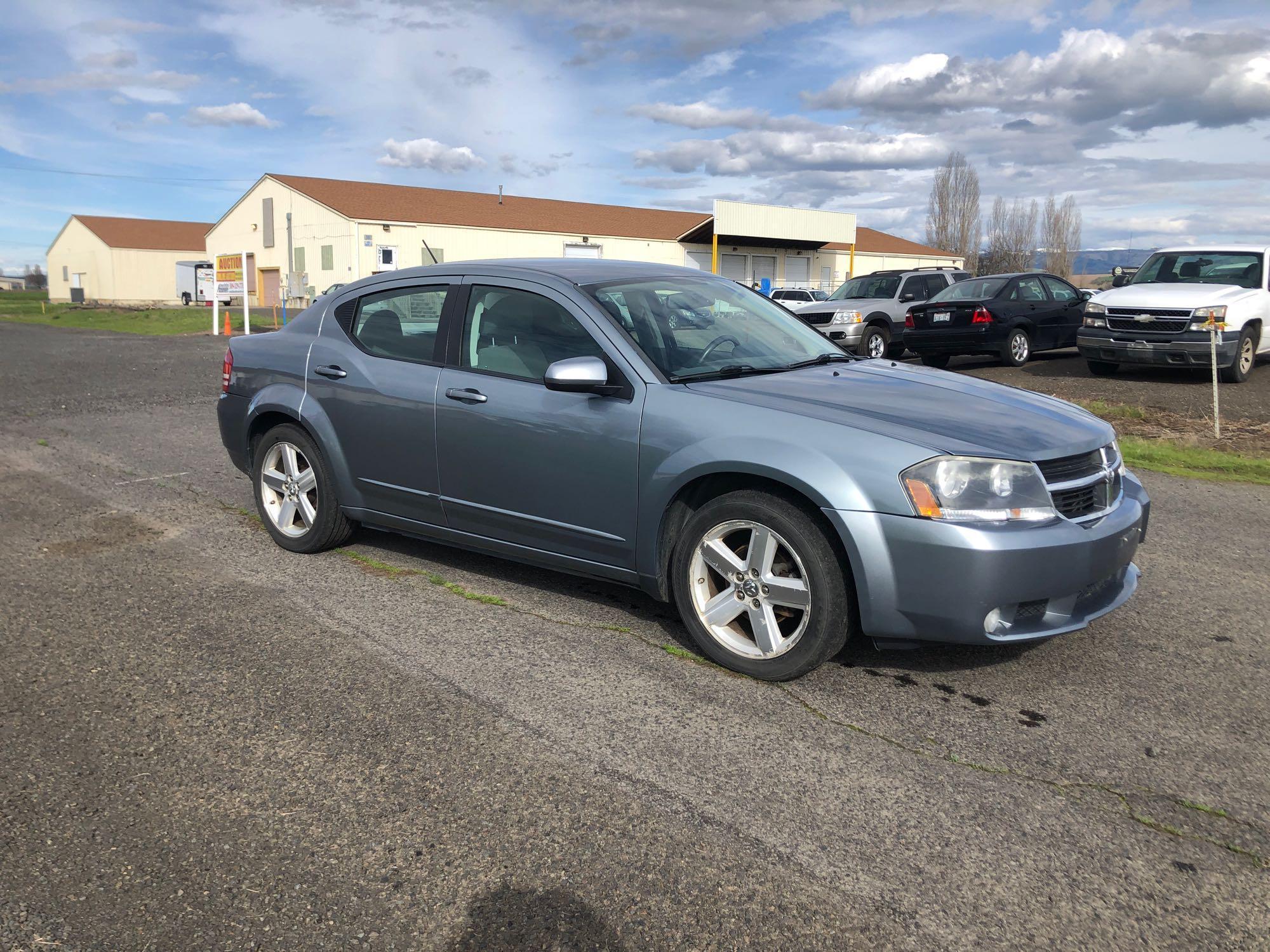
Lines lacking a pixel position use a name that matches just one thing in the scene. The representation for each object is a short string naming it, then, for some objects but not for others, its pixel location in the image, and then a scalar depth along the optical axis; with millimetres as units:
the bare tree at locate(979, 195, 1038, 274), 73062
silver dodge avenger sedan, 3686
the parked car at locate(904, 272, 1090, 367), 16438
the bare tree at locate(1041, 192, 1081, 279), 74125
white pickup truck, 13469
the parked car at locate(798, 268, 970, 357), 18469
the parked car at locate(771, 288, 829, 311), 33853
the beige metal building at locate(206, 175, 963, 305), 46844
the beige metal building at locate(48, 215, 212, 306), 74188
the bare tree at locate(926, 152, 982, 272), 73312
